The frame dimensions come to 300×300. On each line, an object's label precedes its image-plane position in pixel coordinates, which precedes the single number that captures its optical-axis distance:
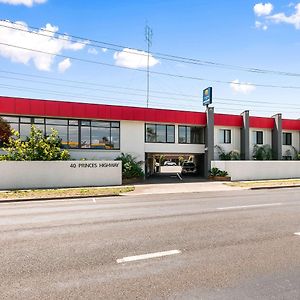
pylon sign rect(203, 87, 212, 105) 30.50
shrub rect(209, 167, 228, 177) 27.48
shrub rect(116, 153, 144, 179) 25.64
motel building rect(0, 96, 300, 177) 25.47
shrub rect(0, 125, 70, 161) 22.27
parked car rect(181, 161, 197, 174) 37.20
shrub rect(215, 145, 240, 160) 31.20
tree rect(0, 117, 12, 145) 24.20
